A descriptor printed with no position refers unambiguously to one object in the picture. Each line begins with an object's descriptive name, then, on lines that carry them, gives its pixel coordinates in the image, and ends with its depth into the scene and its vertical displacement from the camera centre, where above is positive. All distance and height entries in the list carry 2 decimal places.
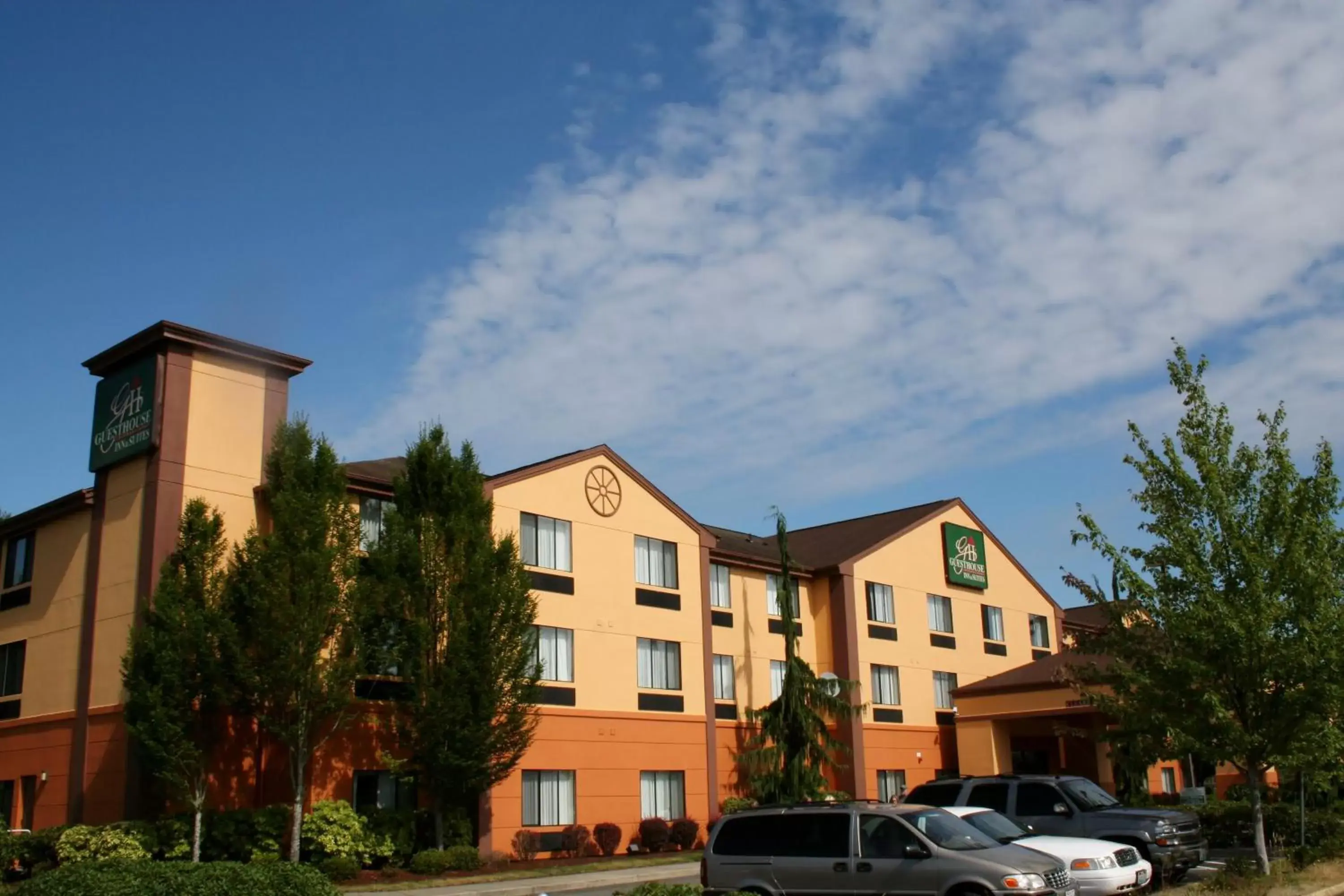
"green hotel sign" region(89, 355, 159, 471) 27.31 +8.22
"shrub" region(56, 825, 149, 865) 23.80 -1.00
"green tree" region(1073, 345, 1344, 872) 17.94 +2.10
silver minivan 13.99 -1.00
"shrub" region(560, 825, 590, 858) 30.09 -1.49
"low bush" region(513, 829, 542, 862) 28.83 -1.49
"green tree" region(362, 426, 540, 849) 26.34 +3.26
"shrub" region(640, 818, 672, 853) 31.98 -1.50
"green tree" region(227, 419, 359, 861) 24.44 +3.18
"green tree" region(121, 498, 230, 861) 23.81 +2.00
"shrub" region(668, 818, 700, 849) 32.53 -1.48
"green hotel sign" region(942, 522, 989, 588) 44.72 +7.41
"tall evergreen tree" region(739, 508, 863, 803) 34.59 +0.93
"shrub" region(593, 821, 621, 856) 30.94 -1.46
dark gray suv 18.56 -0.79
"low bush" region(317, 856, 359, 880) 24.30 -1.58
